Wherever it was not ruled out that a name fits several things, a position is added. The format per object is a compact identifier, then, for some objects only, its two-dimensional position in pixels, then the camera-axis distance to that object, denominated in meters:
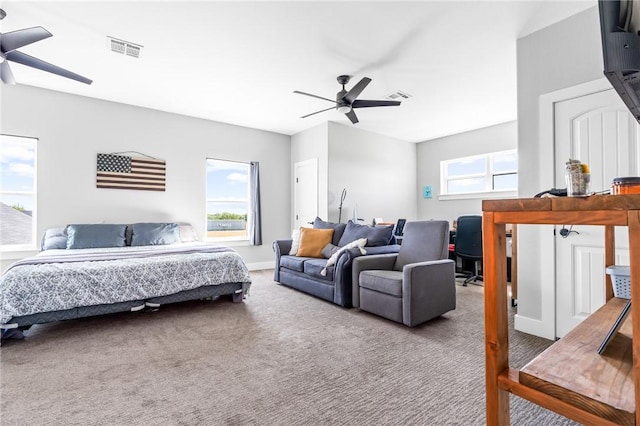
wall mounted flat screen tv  0.52
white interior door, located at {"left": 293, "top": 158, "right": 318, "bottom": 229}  5.94
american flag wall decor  4.70
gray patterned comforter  2.56
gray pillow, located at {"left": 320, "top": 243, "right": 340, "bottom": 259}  4.17
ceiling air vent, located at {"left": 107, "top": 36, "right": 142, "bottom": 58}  3.13
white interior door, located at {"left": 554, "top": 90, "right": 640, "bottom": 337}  2.38
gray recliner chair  2.83
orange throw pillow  4.32
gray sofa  3.48
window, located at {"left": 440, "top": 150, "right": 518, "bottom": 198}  5.74
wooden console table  0.60
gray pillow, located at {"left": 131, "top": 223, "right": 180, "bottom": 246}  4.39
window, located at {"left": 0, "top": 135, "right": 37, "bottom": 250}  4.19
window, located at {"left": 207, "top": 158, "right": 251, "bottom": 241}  5.82
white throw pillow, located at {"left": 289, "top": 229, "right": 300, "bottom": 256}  4.53
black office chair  4.51
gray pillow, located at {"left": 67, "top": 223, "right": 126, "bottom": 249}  3.99
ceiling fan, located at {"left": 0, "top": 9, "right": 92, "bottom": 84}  2.52
